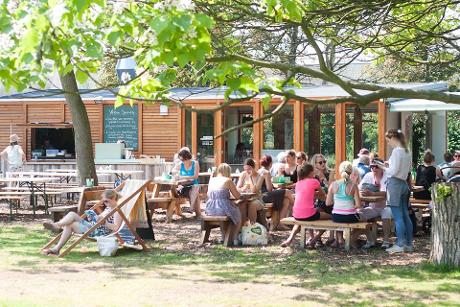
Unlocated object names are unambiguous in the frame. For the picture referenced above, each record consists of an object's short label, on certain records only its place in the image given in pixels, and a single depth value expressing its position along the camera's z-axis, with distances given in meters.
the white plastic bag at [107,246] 9.38
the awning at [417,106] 15.04
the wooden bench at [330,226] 9.44
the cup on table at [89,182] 12.91
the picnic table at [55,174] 15.61
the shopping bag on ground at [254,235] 10.29
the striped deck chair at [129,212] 9.48
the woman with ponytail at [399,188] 9.47
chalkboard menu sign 18.86
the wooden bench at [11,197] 13.49
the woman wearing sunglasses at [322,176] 10.44
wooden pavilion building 17.03
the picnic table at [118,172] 15.58
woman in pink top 9.87
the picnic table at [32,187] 13.30
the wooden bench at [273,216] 11.77
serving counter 17.47
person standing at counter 16.52
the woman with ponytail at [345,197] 9.55
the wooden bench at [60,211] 11.37
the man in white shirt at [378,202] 9.94
